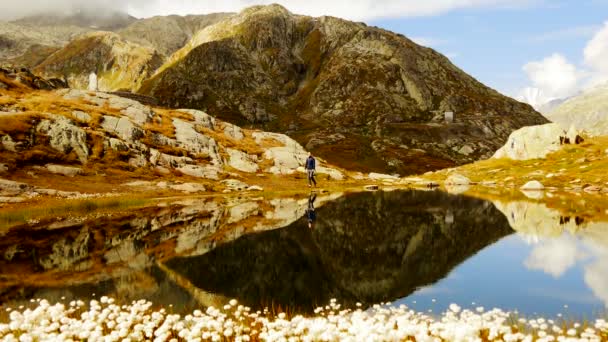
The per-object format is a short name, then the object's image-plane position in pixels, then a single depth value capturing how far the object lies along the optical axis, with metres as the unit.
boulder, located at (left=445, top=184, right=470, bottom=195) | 73.18
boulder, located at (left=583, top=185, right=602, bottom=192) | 69.75
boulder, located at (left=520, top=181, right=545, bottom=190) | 77.46
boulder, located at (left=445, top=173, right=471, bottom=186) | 94.12
